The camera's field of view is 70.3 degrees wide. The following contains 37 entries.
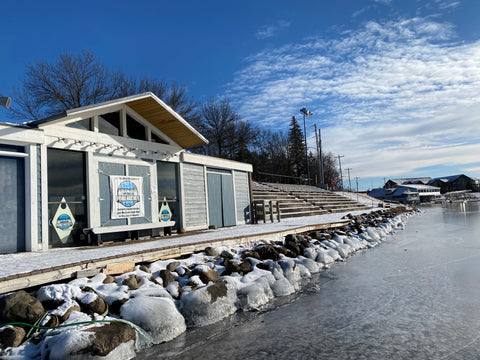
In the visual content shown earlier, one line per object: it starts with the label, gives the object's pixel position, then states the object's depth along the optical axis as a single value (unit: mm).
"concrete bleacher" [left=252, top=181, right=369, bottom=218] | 18578
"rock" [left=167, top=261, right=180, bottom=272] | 5561
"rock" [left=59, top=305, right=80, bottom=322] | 3688
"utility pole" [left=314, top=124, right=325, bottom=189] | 36047
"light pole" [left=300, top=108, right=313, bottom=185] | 39353
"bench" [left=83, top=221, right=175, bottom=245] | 8047
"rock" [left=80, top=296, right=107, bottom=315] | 3895
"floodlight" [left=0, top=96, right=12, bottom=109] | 6637
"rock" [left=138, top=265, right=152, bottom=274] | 5387
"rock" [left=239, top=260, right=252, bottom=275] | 5957
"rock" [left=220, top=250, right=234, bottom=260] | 6586
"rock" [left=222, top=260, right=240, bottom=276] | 5820
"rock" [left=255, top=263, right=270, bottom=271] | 6232
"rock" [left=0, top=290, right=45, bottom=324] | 3510
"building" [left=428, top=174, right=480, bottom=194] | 93125
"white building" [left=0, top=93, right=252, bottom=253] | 7188
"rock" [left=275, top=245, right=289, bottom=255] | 7359
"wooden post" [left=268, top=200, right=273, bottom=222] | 14655
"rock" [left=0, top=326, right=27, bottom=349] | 3221
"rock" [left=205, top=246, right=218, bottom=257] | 6688
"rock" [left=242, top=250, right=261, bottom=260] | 6737
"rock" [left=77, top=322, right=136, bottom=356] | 3080
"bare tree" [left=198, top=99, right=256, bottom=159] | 34094
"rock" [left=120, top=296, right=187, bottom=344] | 3783
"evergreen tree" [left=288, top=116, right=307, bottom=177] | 47938
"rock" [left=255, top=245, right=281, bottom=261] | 6862
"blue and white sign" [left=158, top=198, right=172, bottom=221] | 10278
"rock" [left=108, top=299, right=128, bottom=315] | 4105
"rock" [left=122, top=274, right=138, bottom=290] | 4648
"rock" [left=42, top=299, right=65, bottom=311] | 3863
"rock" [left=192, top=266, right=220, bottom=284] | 5227
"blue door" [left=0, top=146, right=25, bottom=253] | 6891
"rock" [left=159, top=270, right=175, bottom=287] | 5063
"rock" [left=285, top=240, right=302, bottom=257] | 7597
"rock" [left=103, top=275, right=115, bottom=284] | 4742
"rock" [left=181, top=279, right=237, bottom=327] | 4219
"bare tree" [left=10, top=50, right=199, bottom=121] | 22172
